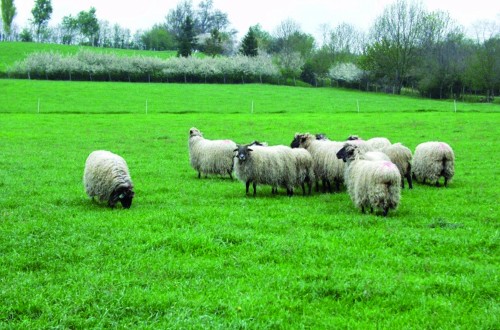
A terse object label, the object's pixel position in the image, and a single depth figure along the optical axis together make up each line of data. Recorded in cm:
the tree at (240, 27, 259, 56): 10656
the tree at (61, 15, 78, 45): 15912
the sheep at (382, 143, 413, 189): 1538
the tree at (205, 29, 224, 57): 11950
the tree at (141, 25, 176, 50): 15975
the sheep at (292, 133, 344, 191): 1457
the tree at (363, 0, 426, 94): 8756
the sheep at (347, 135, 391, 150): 1633
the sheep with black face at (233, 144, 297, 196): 1426
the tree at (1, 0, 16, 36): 14725
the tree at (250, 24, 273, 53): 12292
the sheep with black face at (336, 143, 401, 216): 1121
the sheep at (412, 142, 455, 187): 1595
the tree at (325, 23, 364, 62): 12293
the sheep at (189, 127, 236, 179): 1792
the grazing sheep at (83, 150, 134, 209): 1223
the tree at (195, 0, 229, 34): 16325
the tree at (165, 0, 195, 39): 16156
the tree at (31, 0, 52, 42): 15312
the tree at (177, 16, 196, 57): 10950
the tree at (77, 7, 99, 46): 15425
